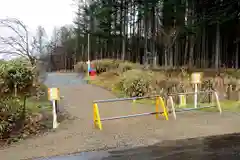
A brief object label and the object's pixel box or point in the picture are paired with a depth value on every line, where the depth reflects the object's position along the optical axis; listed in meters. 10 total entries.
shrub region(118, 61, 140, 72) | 24.89
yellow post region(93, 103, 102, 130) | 9.45
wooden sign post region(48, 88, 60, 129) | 9.93
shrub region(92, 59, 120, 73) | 28.17
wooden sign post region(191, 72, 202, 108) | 12.53
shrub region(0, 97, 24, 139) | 8.86
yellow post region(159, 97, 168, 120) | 10.68
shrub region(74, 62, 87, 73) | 32.88
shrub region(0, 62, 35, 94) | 9.16
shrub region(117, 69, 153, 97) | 16.09
